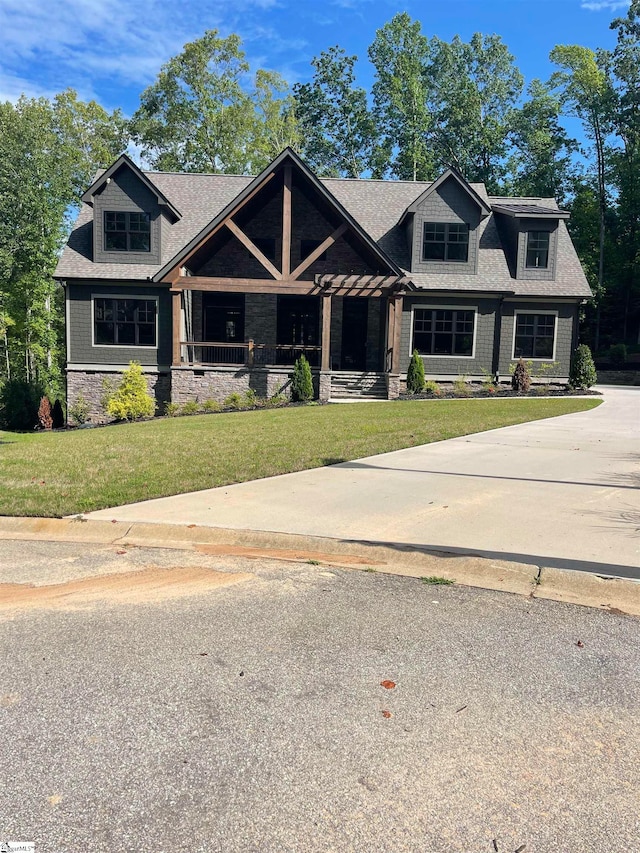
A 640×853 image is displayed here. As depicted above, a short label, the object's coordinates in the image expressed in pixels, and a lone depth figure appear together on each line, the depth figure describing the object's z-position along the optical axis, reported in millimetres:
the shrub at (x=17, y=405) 19109
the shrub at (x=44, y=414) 19859
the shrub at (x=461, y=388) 21656
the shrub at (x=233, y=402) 20492
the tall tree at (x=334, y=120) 45594
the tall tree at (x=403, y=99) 43094
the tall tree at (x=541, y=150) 41844
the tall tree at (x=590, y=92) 40188
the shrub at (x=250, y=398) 20612
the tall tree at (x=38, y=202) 36062
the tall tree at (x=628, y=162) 38125
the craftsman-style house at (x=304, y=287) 21906
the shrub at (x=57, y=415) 21719
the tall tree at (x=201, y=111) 41188
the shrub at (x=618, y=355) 33000
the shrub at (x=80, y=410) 22609
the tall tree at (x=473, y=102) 43469
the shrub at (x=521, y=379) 22672
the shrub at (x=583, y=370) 22516
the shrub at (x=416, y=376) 22109
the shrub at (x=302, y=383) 20766
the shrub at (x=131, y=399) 19938
